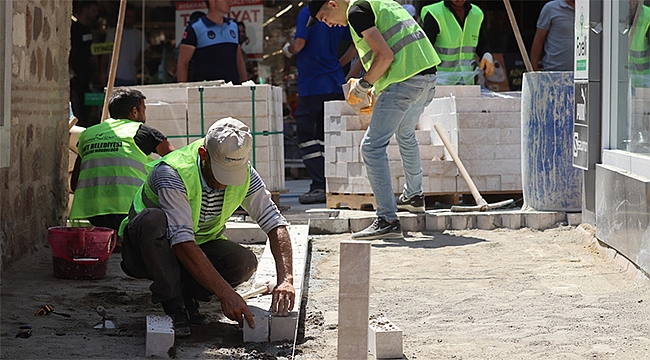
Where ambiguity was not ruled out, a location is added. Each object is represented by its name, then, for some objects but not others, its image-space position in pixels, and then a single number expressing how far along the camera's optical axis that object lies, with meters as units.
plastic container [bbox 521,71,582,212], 13.96
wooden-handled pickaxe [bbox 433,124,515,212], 14.51
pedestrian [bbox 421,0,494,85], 16.65
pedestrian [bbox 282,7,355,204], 17.56
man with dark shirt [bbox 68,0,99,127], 23.45
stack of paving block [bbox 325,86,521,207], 15.36
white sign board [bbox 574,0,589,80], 12.17
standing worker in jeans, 12.32
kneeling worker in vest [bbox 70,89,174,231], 11.48
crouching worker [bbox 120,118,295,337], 7.53
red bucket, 10.53
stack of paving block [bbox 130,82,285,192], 14.76
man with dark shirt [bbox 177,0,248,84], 16.97
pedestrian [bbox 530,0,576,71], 18.22
